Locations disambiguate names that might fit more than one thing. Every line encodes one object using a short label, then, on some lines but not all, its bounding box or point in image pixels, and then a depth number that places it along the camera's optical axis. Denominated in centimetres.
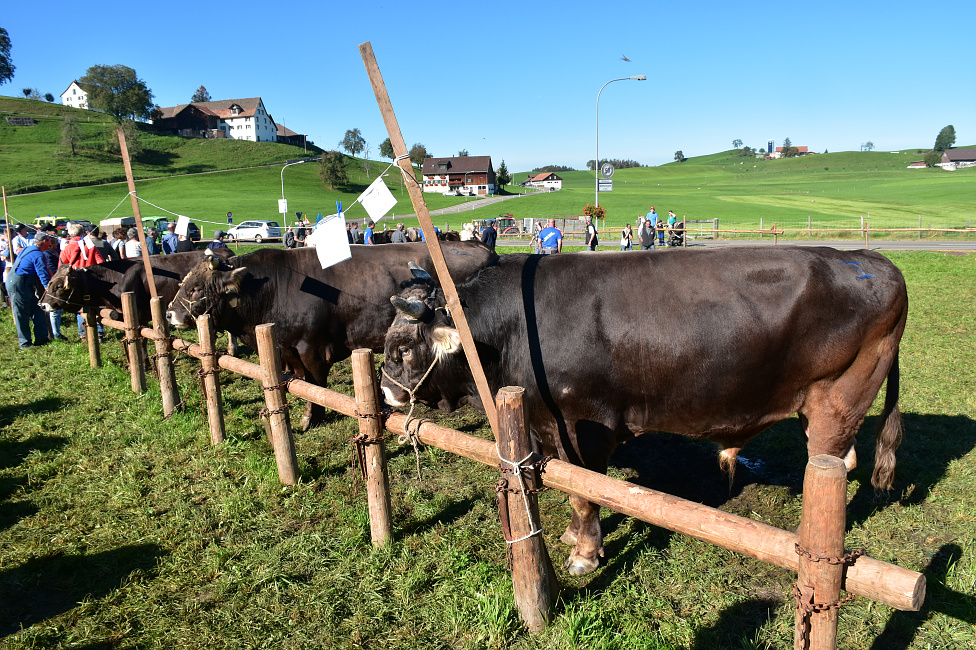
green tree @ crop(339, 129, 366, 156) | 11294
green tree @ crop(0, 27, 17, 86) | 9419
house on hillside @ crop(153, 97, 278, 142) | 10194
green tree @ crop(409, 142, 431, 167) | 12054
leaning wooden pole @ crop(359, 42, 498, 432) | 297
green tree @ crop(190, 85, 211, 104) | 13375
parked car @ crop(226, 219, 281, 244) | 3853
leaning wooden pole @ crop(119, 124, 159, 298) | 697
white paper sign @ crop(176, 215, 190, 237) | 974
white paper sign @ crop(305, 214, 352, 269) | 451
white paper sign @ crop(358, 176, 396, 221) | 357
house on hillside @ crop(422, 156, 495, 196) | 9362
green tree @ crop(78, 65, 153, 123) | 9406
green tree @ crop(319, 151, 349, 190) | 7431
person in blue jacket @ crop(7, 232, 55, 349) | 973
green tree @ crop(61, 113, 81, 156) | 7012
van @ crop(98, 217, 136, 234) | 3263
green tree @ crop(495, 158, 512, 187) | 9344
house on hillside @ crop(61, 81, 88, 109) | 12375
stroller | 2803
